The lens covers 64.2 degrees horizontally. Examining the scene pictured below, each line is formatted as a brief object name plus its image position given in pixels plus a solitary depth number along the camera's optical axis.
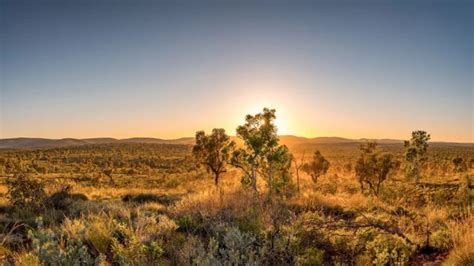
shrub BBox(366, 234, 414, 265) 6.22
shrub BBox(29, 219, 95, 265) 4.24
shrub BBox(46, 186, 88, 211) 14.05
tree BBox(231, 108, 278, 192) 14.60
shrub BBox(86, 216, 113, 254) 6.72
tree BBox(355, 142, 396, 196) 20.28
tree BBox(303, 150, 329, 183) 27.09
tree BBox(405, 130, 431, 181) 24.78
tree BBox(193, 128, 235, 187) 22.56
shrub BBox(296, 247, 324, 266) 5.77
